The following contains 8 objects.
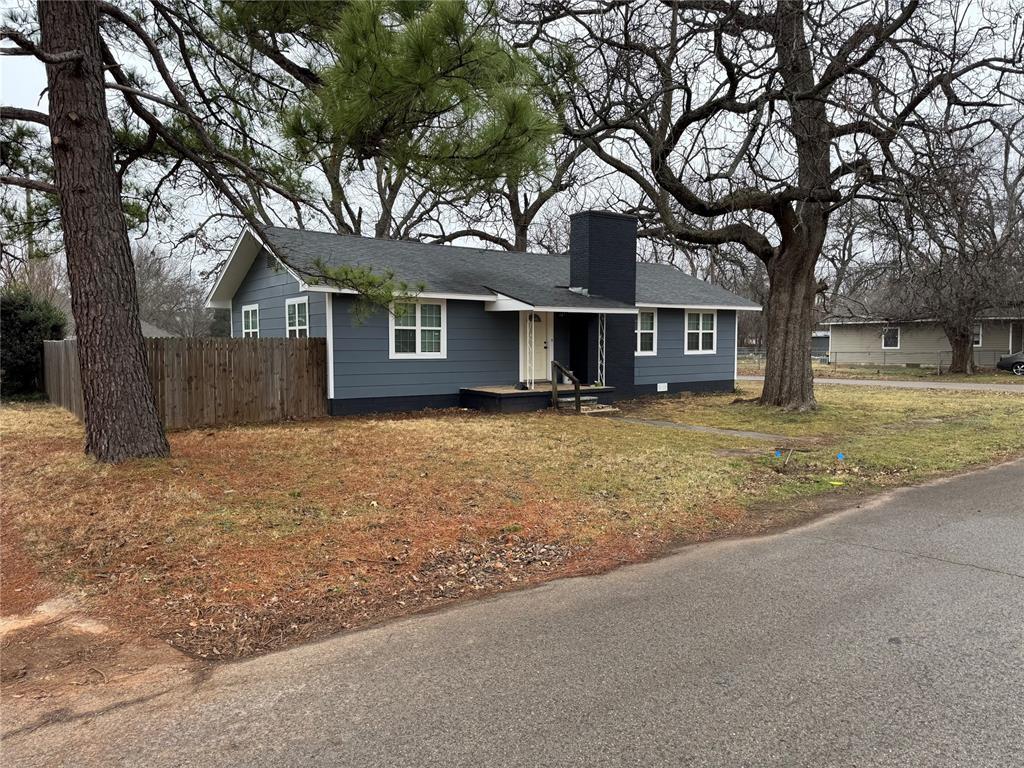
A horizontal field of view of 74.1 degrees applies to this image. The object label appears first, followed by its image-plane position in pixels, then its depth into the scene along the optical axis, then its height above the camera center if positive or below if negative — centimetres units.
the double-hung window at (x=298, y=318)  1443 +87
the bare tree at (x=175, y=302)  4400 +383
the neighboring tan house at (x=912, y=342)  3338 +41
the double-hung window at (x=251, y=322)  1712 +93
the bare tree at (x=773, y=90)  1005 +428
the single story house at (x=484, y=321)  1396 +80
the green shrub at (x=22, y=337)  1750 +61
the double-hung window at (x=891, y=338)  3741 +65
